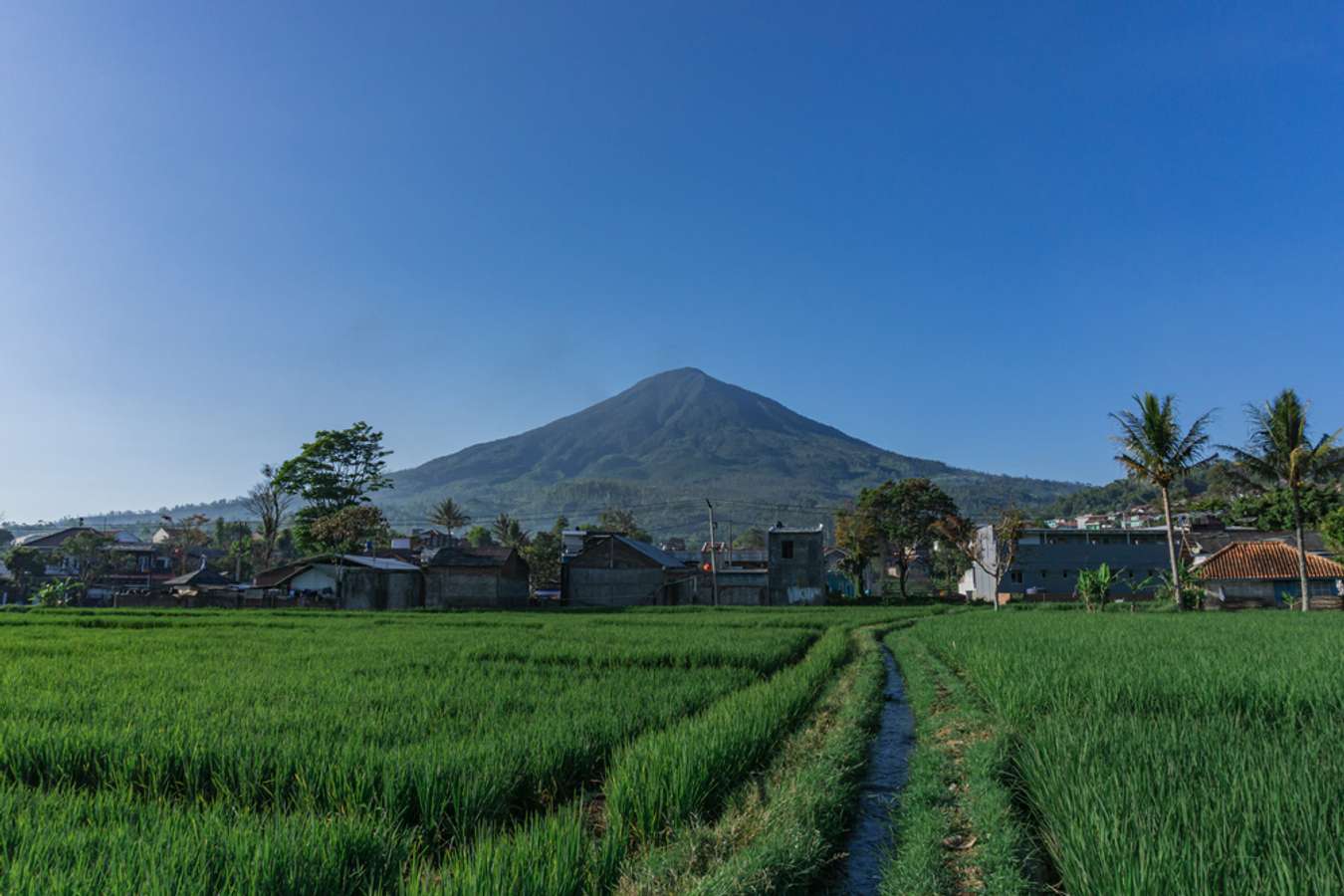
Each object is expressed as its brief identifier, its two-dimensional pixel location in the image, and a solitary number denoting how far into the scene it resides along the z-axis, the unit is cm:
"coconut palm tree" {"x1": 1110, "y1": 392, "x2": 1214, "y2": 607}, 2855
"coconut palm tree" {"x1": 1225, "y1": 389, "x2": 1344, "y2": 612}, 2900
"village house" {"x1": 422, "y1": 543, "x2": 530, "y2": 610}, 4012
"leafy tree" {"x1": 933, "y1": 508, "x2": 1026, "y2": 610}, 4319
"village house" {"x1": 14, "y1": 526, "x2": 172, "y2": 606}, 6388
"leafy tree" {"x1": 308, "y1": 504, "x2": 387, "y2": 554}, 4784
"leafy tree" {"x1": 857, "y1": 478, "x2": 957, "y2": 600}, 5425
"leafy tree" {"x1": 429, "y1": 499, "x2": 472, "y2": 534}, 7144
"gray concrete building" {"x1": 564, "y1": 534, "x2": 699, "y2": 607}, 4288
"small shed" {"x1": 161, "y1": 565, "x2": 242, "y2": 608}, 3859
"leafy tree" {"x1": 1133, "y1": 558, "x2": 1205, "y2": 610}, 2920
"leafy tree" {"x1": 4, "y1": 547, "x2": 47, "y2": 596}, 6081
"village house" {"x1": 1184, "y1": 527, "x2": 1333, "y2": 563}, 5066
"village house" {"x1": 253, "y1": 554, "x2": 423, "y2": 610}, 3809
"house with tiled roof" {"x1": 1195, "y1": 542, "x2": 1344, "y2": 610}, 3747
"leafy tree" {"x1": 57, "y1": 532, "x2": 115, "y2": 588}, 6300
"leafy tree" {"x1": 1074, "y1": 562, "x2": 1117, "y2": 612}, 3141
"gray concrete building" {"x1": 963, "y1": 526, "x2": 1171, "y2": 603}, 5050
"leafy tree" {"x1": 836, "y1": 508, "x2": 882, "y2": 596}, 5397
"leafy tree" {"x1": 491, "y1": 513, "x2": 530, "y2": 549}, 7141
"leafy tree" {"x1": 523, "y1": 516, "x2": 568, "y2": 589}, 6494
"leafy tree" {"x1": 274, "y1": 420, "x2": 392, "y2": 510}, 5309
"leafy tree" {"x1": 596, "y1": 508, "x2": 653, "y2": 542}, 8731
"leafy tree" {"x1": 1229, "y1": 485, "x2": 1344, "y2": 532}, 4762
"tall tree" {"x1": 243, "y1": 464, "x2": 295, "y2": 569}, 5166
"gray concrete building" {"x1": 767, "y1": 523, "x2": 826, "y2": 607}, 4450
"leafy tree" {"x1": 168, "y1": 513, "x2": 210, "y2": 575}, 8300
